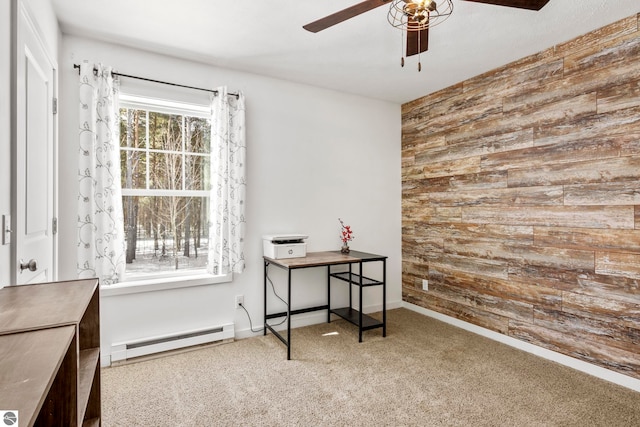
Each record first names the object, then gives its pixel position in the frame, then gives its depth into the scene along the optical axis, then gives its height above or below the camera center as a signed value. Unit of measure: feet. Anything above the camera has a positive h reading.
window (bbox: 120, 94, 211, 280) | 9.55 +0.78
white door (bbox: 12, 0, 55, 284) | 5.16 +0.97
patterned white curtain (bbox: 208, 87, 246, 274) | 9.96 +0.79
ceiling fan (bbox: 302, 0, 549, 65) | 5.35 +3.32
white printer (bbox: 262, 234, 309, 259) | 10.32 -1.03
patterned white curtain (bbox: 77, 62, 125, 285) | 8.30 +0.86
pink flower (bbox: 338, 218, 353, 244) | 11.94 -0.79
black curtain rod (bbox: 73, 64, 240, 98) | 8.49 +3.56
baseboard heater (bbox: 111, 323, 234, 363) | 8.93 -3.59
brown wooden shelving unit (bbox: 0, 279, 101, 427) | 2.15 -1.08
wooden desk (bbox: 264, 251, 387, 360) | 9.75 -2.24
